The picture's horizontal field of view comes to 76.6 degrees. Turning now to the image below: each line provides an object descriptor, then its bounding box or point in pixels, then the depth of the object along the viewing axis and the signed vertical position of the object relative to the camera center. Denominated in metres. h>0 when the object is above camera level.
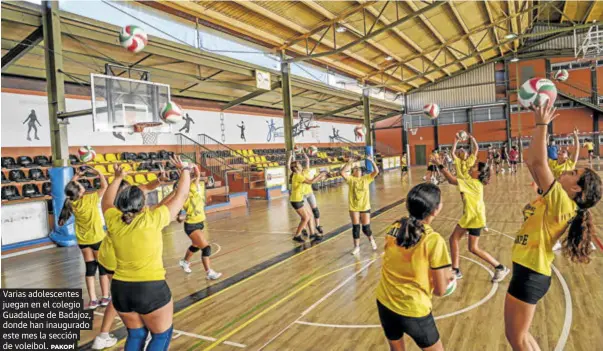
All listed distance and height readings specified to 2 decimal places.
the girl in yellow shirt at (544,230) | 2.25 -0.48
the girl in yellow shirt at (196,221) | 5.51 -0.69
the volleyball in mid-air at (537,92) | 2.55 +0.46
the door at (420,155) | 34.78 +0.56
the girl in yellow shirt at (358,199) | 6.32 -0.58
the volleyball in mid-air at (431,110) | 10.40 +1.38
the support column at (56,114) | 8.88 +1.62
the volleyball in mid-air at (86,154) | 8.56 +0.58
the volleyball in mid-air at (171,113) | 7.30 +1.18
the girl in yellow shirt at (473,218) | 4.79 -0.75
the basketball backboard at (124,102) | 9.34 +1.98
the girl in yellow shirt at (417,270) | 2.10 -0.61
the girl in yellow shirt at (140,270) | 2.48 -0.61
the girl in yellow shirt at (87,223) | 4.24 -0.50
